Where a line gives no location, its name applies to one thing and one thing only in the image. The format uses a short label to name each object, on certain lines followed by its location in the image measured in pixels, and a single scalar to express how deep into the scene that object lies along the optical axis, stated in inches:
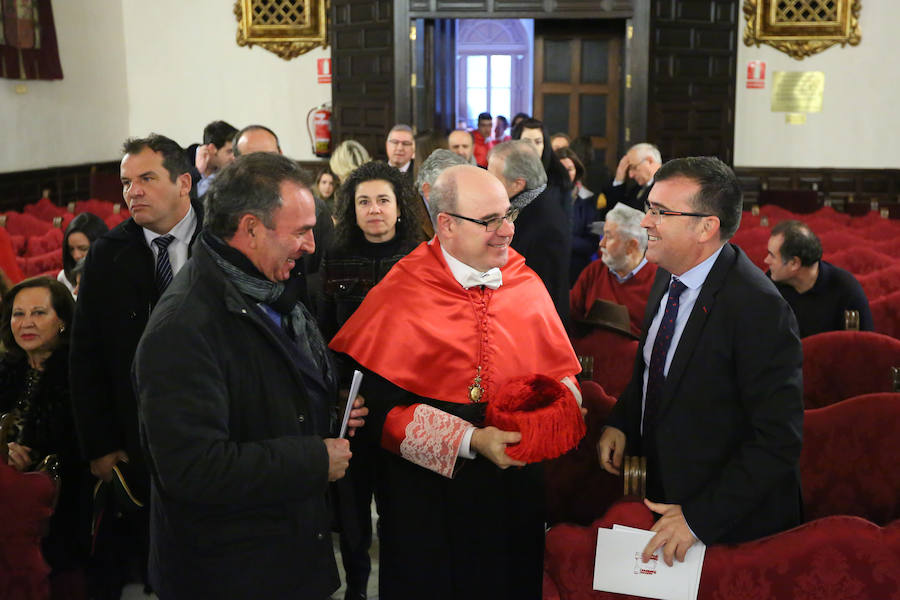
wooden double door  495.2
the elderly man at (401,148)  251.6
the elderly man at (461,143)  267.0
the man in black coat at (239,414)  72.7
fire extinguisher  506.9
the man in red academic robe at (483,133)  459.5
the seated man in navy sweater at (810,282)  171.2
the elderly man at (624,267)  165.3
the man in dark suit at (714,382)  80.8
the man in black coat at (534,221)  159.3
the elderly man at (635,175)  272.1
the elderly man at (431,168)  162.4
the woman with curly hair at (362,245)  139.3
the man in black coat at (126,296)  114.3
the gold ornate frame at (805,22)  494.0
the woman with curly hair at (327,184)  252.4
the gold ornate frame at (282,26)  509.0
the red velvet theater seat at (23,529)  107.3
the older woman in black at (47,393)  128.8
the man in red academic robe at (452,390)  97.3
